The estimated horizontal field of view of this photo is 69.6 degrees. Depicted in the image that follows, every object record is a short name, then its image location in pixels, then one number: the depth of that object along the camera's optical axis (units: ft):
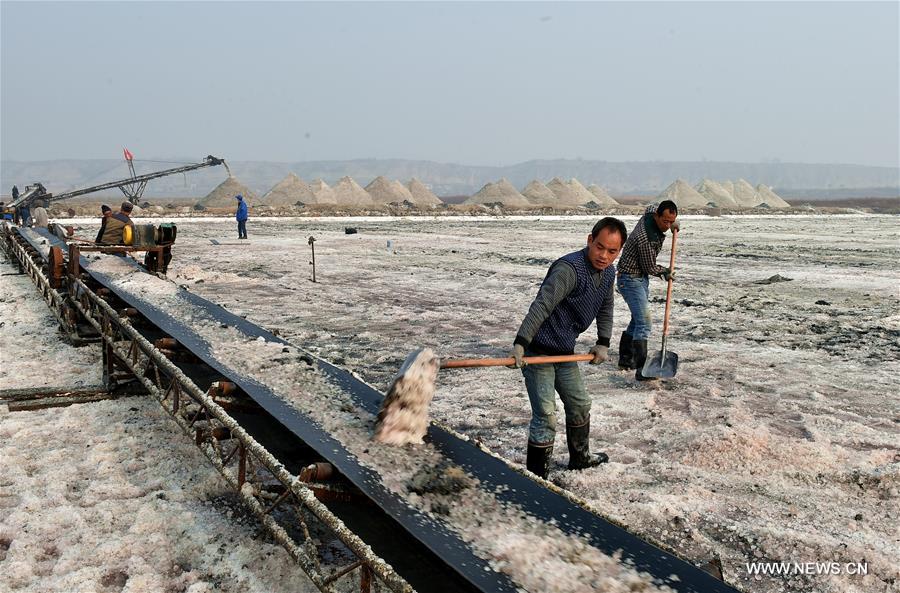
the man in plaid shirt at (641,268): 20.04
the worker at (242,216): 75.02
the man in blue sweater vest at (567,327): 12.21
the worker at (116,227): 36.45
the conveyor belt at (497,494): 7.95
